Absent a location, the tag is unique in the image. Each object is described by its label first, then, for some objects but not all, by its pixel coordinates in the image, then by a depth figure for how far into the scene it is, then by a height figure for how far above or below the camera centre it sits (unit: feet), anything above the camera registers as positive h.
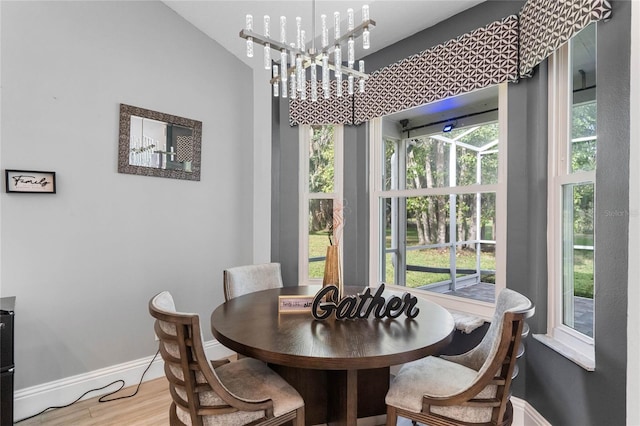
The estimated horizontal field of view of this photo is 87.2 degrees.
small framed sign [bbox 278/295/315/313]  5.98 -1.67
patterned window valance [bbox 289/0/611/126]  5.49 +3.17
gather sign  5.52 -1.59
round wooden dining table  4.24 -1.82
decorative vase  6.18 -1.06
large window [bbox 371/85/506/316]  7.71 +0.09
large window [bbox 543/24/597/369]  5.66 +0.30
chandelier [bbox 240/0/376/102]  4.98 +2.55
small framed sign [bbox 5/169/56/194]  6.91 +0.61
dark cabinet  5.84 -2.74
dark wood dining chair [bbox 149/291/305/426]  4.17 -2.50
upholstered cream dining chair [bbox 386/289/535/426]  4.25 -2.59
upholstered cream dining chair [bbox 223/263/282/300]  7.75 -1.68
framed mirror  8.44 +1.78
